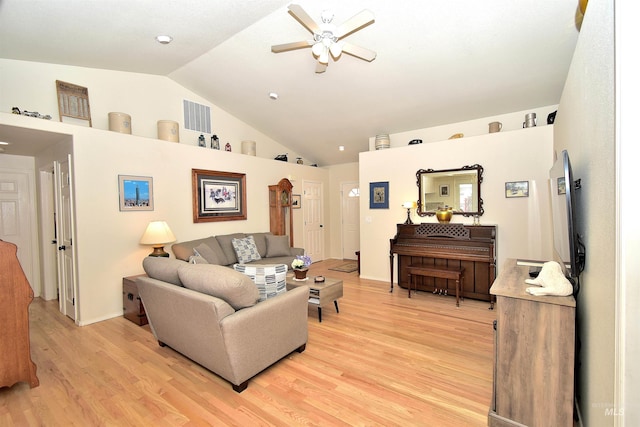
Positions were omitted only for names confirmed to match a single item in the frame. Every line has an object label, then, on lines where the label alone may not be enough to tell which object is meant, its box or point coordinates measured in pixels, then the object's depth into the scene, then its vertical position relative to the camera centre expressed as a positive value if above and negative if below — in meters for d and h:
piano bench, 3.94 -1.00
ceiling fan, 2.22 +1.47
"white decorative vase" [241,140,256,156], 5.73 +1.20
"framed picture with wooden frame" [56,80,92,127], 3.65 +1.44
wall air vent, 5.02 +1.66
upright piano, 3.99 -0.72
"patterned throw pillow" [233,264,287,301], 2.58 -0.65
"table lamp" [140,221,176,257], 3.83 -0.39
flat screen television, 1.51 -0.10
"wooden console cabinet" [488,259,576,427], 1.56 -0.91
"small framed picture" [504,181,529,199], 4.08 +0.19
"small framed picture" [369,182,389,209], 5.23 +0.18
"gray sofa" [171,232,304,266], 4.28 -0.71
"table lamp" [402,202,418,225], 4.81 -0.04
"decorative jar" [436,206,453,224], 4.49 -0.19
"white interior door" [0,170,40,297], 4.20 -0.10
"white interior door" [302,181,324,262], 6.97 -0.35
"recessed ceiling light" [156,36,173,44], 3.30 +2.00
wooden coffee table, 3.39 -1.04
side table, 3.47 -1.21
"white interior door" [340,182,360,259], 7.35 -0.43
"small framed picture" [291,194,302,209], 6.60 +0.11
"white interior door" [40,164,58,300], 4.33 -0.42
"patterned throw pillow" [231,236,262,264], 4.89 -0.76
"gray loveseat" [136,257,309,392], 2.09 -0.90
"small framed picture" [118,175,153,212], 3.86 +0.22
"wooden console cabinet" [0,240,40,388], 2.11 -0.85
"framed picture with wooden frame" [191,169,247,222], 4.79 +0.21
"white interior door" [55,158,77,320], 3.57 -0.39
